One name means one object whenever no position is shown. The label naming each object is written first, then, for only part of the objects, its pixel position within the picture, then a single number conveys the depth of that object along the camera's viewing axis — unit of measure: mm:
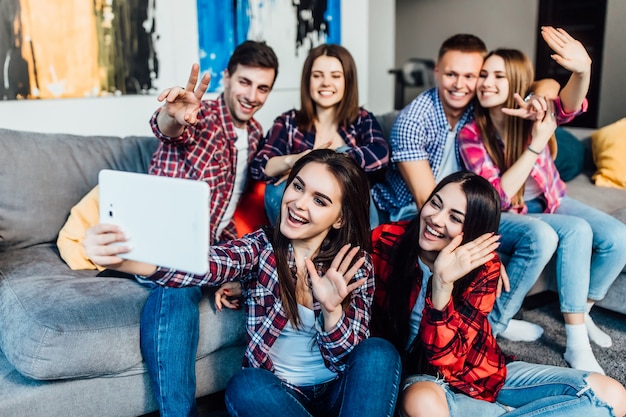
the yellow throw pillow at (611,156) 2775
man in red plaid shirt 1473
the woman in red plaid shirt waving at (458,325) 1407
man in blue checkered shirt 1969
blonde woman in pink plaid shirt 1961
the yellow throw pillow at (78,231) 1940
